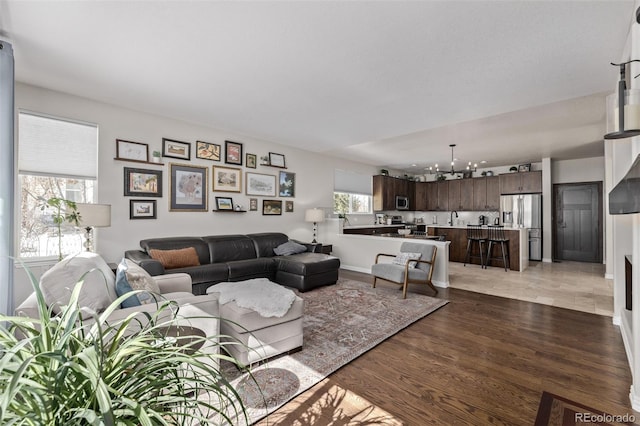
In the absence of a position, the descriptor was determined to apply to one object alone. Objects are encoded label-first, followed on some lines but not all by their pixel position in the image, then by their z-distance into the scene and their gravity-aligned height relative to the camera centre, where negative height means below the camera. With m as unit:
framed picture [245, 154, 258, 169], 5.44 +1.03
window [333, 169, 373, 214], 7.48 +0.60
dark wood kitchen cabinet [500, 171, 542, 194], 7.55 +0.87
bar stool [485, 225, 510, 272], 6.32 -0.60
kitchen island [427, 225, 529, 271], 6.20 -0.70
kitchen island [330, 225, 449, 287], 4.88 -0.72
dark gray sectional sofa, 3.94 -0.74
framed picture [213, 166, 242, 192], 5.00 +0.63
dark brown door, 7.15 -0.17
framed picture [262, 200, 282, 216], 5.74 +0.15
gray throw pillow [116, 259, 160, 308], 2.02 -0.52
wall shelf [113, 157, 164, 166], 3.94 +0.77
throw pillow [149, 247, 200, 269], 3.87 -0.59
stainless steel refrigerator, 7.45 -0.06
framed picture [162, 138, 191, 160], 4.40 +1.03
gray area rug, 2.04 -1.22
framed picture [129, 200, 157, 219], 4.08 +0.08
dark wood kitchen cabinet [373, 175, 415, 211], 8.48 +0.71
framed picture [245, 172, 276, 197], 5.48 +0.59
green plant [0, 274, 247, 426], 0.48 -0.31
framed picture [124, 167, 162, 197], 4.03 +0.47
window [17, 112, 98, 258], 3.27 +0.48
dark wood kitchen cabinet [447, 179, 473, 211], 8.78 +0.63
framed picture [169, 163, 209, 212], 4.51 +0.43
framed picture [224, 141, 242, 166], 5.12 +1.13
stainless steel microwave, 9.03 +0.38
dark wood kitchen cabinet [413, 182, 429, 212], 9.77 +0.60
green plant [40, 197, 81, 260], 2.74 +0.00
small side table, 6.09 -0.73
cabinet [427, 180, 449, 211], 9.30 +0.63
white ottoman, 2.31 -0.95
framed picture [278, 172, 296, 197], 6.02 +0.64
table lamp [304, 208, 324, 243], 6.09 -0.01
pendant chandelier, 6.02 +1.39
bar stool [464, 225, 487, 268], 6.66 -0.58
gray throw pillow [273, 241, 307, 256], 5.18 -0.63
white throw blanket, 2.40 -0.73
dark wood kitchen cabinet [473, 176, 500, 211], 8.24 +0.62
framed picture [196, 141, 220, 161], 4.79 +1.09
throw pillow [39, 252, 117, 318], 1.58 -0.41
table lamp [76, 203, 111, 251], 2.90 +0.00
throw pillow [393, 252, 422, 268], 4.58 -0.69
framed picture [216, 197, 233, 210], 5.03 +0.20
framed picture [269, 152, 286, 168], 5.79 +1.12
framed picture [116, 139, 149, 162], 3.96 +0.91
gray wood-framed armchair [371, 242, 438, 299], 4.23 -0.81
